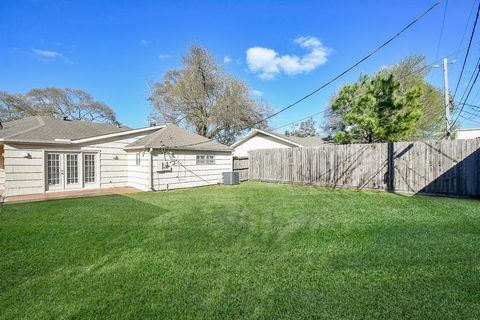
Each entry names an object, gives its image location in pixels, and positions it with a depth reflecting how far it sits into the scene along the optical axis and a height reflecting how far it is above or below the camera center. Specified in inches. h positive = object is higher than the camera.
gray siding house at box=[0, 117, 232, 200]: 383.9 +7.4
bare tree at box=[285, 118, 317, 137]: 1627.7 +210.2
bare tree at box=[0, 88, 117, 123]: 938.7 +236.7
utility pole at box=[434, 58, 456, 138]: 552.8 +168.3
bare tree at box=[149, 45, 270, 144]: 896.9 +224.3
